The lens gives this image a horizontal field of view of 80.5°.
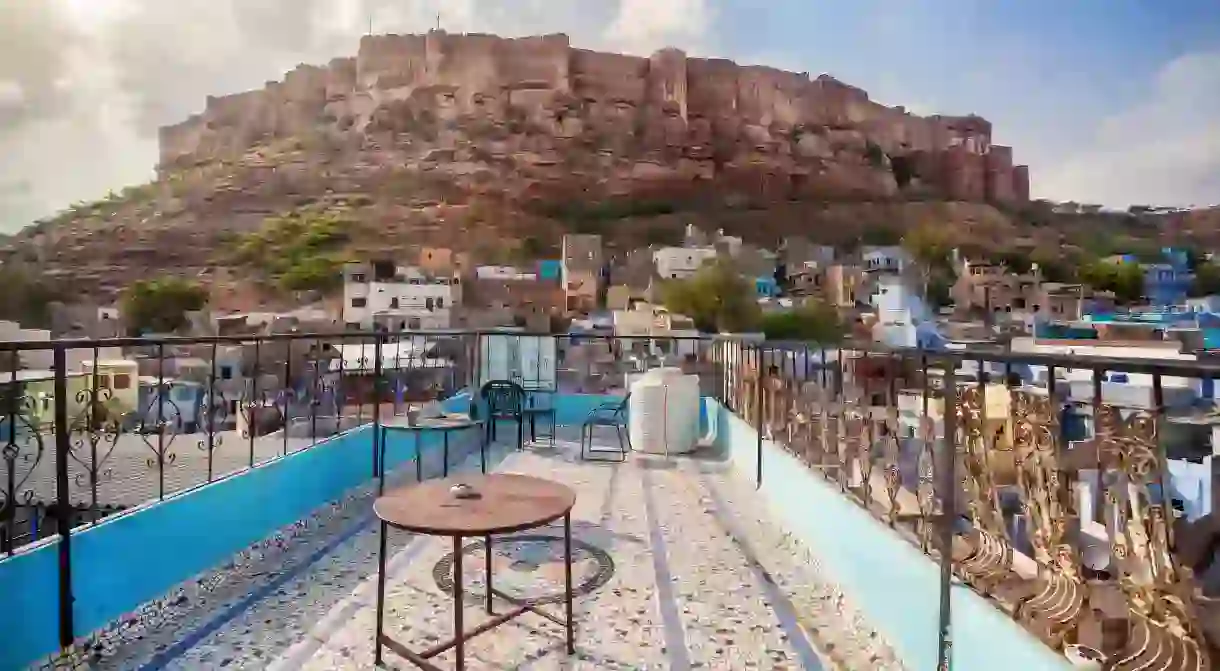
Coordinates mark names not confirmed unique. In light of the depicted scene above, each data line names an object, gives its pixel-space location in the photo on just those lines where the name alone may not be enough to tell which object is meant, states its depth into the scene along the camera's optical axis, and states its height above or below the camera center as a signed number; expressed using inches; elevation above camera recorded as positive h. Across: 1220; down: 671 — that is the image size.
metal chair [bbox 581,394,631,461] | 195.8 -27.1
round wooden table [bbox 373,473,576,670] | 64.5 -16.8
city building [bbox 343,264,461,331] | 1246.9 +72.1
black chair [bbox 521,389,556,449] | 215.8 -22.7
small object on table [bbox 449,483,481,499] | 75.2 -16.2
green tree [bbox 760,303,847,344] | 1291.8 +21.9
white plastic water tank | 195.8 -20.8
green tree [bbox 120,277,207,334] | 1317.7 +65.3
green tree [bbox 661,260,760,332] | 1350.9 +67.8
